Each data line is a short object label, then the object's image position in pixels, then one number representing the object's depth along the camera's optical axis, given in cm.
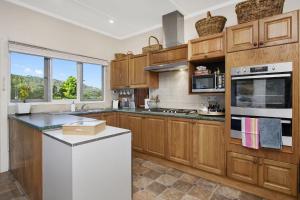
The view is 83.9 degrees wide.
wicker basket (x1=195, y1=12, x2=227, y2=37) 243
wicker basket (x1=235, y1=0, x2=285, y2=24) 195
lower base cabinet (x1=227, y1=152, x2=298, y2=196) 183
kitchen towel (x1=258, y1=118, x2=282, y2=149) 182
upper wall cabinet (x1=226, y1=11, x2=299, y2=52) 180
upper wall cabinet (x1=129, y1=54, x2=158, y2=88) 352
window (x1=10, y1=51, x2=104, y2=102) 288
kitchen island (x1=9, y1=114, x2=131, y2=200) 129
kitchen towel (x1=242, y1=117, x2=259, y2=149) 195
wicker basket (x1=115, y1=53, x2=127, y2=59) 406
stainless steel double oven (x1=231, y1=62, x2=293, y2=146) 181
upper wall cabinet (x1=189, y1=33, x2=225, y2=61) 236
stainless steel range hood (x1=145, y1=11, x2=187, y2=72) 307
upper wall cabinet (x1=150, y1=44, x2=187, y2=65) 294
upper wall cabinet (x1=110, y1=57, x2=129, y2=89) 390
